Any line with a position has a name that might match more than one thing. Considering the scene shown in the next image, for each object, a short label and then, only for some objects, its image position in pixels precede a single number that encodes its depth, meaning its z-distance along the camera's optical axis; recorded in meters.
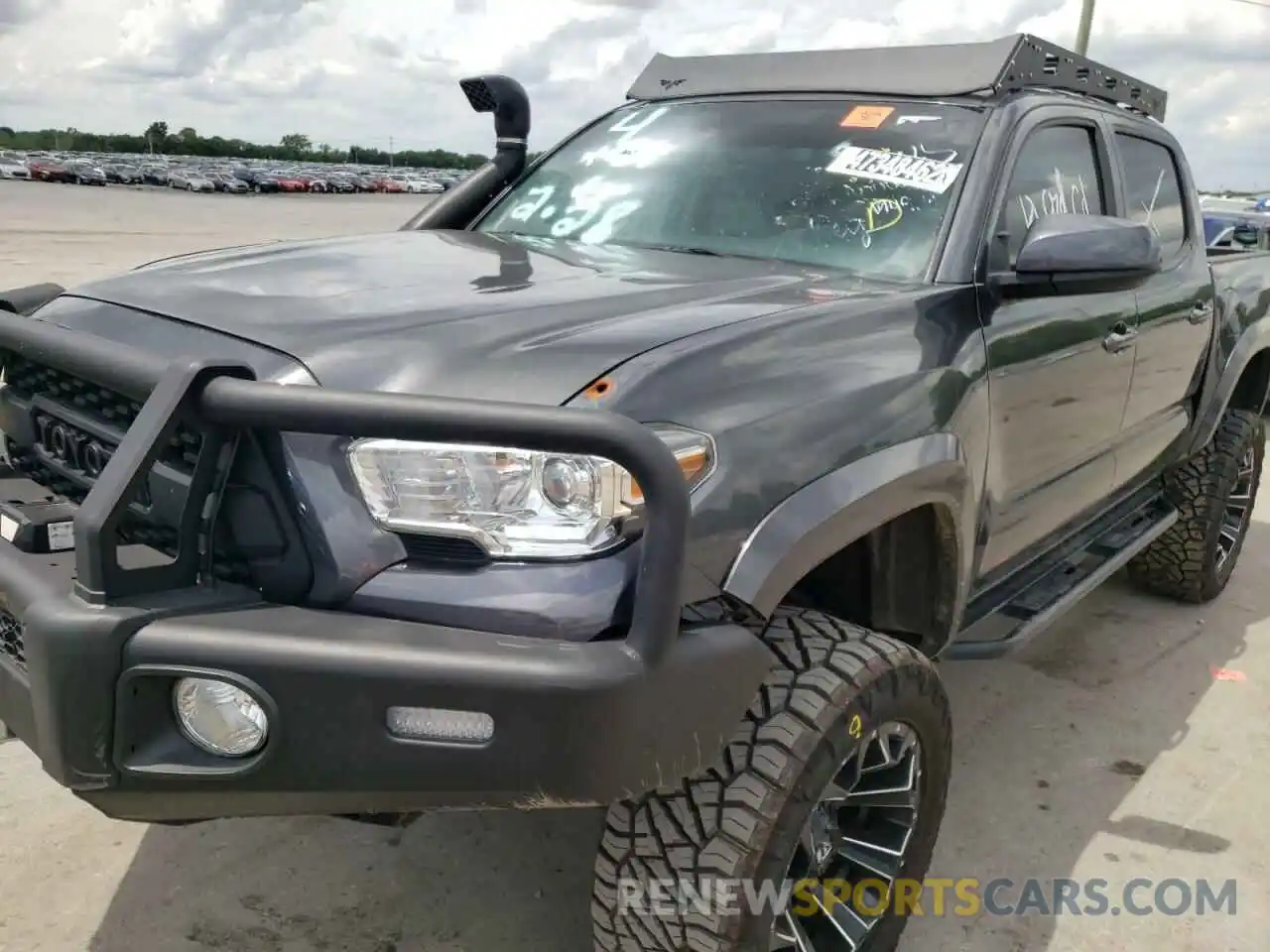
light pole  20.02
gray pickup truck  1.62
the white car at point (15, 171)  71.22
